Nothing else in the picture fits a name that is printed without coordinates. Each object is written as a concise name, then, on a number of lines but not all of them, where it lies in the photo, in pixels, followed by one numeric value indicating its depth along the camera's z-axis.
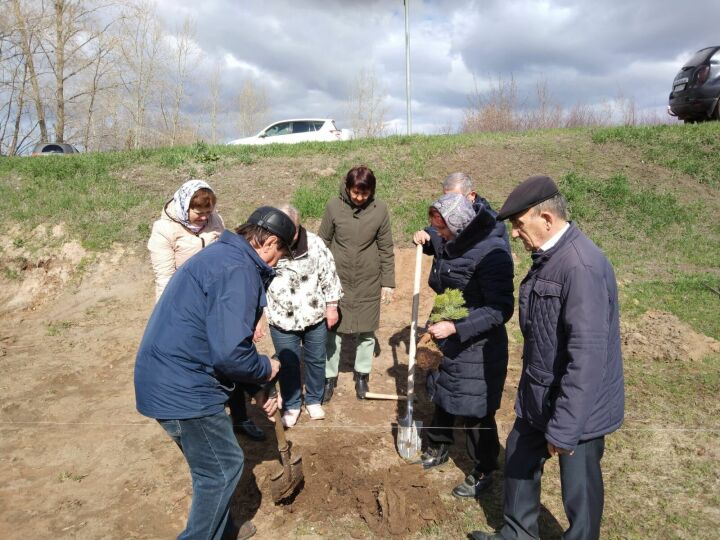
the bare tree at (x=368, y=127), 21.84
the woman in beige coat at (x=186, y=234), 3.49
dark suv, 9.62
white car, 14.59
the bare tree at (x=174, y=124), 22.54
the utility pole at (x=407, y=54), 13.34
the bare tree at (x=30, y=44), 18.25
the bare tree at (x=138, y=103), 20.70
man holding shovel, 2.08
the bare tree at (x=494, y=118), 17.20
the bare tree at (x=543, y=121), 17.39
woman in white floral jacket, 3.79
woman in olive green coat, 4.37
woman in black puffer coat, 2.77
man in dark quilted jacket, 1.95
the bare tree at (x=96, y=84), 20.39
